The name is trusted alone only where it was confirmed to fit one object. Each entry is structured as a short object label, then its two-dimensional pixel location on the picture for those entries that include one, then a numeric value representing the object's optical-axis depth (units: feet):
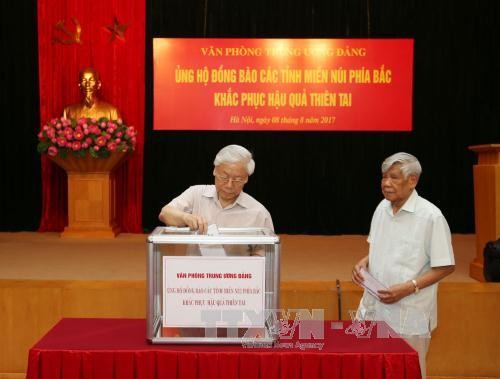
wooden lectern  13.42
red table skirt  5.47
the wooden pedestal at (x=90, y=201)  20.97
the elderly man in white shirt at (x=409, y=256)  7.44
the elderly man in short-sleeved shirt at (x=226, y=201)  6.92
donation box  5.37
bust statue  21.17
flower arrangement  19.98
